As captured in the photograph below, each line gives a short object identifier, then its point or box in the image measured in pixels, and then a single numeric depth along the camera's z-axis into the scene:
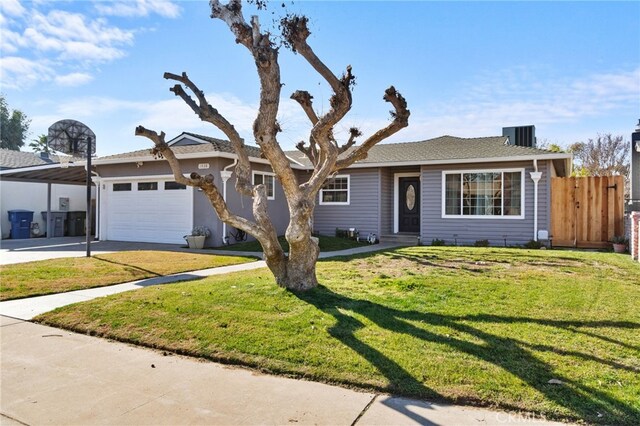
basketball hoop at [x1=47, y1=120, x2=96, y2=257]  14.38
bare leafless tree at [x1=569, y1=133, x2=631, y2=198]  31.08
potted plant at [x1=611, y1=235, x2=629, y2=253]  11.85
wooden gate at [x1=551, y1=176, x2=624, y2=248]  12.82
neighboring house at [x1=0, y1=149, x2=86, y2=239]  19.94
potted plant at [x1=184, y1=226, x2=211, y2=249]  13.70
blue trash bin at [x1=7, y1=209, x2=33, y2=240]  18.92
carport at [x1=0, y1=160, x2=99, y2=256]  16.84
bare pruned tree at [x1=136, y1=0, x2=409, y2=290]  5.99
